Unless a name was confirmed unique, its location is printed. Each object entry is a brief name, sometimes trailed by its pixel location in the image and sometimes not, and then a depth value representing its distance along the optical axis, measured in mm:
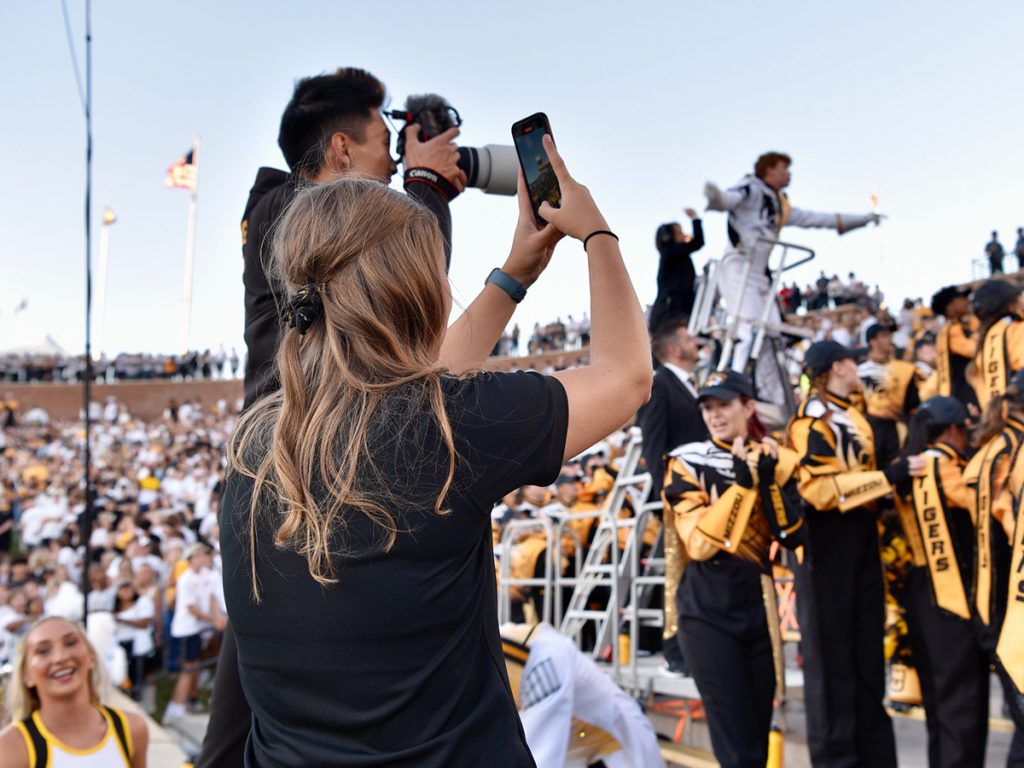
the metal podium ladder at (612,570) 5996
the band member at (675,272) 7293
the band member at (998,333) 5961
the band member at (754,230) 6785
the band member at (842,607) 4820
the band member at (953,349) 7621
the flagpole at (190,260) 43438
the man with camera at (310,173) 2299
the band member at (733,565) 4555
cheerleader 3832
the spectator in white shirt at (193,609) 10367
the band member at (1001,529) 3779
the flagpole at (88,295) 4512
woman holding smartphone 1438
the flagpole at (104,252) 43688
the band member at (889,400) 6465
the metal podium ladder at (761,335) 6695
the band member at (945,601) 4750
